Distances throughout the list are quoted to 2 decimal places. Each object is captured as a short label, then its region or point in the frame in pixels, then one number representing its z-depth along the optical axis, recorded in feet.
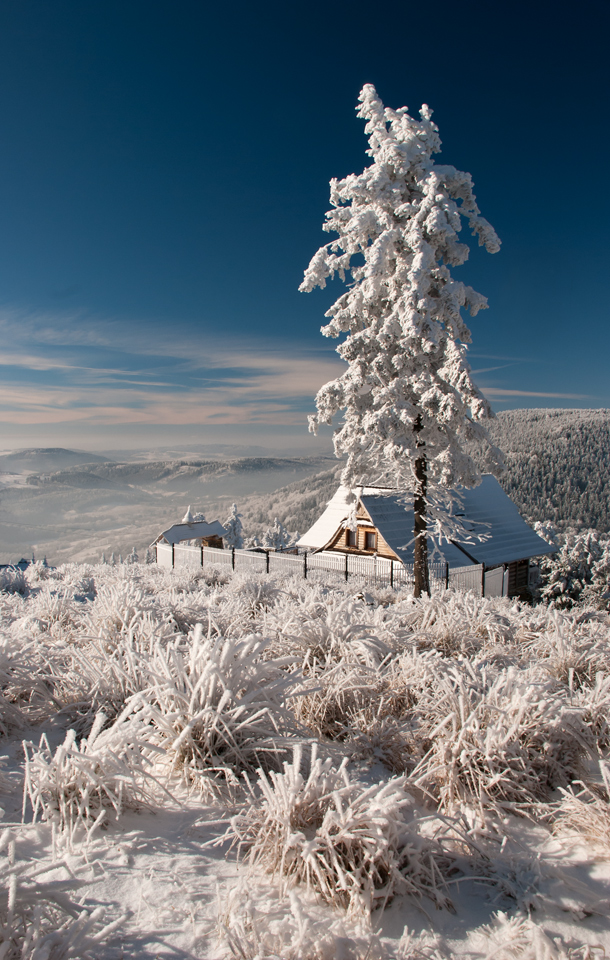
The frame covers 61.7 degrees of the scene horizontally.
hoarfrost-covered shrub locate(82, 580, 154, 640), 15.72
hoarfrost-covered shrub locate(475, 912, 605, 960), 5.53
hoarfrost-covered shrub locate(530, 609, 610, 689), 14.48
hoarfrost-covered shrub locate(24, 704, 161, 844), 7.28
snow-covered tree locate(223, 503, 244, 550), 155.53
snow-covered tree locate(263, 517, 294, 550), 186.50
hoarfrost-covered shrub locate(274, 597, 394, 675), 13.79
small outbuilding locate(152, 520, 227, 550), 77.60
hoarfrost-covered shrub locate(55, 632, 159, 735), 10.65
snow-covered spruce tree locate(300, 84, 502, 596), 37.27
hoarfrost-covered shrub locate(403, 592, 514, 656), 16.98
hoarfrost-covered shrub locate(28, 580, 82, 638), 17.79
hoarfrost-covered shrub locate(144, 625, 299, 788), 8.73
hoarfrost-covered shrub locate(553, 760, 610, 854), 7.68
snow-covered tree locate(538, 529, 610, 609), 89.10
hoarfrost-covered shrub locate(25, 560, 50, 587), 39.60
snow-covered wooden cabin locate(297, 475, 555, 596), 60.70
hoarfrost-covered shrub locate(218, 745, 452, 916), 6.36
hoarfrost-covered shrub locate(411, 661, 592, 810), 8.96
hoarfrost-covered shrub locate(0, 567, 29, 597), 34.94
